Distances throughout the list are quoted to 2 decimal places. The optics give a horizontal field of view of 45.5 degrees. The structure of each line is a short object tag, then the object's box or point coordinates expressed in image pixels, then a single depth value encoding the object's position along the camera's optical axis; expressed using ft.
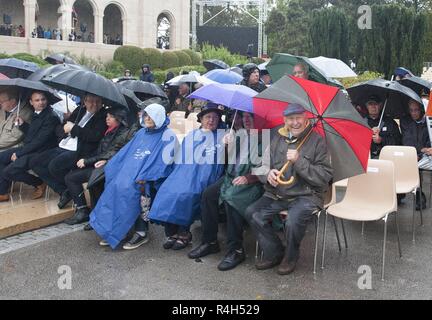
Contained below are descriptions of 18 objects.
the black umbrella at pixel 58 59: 33.86
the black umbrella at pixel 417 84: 27.45
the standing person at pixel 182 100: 35.01
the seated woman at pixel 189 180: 17.23
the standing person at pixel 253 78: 25.59
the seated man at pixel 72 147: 21.03
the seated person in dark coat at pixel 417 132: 22.93
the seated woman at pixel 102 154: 20.22
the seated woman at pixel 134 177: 17.80
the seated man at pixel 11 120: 23.20
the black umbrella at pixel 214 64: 43.75
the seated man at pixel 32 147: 21.90
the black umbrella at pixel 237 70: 36.14
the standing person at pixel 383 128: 23.24
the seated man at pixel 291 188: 15.39
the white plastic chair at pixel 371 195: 16.88
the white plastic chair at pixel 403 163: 20.43
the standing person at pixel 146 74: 52.16
